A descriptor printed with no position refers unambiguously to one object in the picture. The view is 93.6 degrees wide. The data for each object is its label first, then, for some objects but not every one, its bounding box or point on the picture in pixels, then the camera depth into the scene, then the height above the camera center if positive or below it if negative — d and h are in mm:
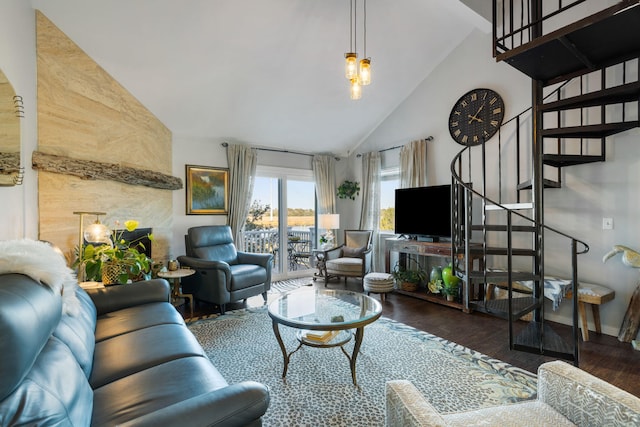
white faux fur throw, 1137 -199
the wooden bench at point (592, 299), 2717 -794
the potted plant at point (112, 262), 2562 -433
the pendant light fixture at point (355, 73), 2475 +1180
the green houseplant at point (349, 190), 5734 +445
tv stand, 3721 -522
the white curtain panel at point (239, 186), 4766 +435
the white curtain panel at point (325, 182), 5676 +604
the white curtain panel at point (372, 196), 5375 +308
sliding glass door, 5250 -89
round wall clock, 3807 +1283
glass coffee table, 2057 -770
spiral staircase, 2250 +741
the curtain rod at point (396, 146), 4557 +1125
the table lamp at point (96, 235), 2676 -192
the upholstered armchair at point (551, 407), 999 -692
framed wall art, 4488 +355
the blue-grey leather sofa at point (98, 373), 797 -619
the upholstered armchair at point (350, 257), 4688 -739
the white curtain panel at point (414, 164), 4570 +751
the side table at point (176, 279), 3404 -803
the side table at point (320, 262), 5021 -845
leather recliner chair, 3449 -699
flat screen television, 4043 +12
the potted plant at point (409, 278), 4297 -943
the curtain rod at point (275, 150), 4750 +1110
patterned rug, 1834 -1181
